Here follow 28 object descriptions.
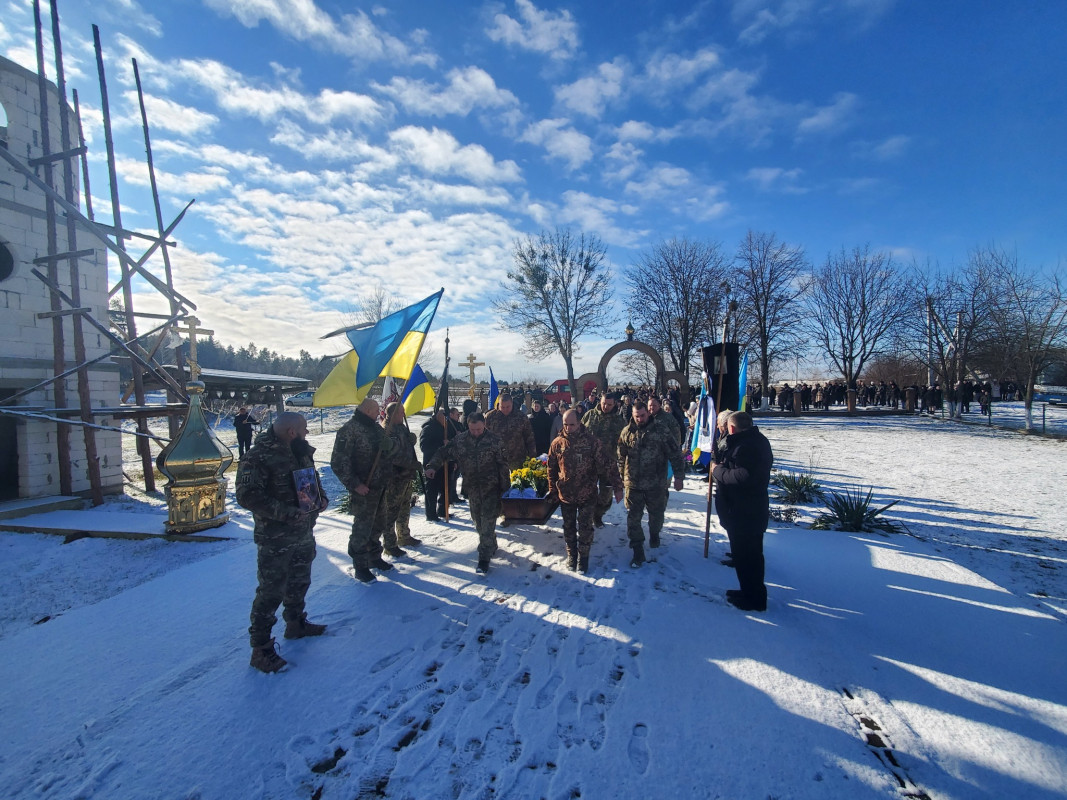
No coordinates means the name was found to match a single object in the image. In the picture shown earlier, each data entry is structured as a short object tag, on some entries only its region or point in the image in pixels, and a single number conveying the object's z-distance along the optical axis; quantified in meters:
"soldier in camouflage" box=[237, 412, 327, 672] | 3.58
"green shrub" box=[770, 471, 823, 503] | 8.54
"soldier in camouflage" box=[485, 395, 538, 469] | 8.38
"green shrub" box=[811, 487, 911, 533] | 6.84
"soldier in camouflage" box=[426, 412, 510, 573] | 5.67
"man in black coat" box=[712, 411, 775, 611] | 4.39
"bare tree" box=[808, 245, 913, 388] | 29.55
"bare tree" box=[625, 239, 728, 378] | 28.84
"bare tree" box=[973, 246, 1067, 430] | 17.08
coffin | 6.66
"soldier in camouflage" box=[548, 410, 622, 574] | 5.53
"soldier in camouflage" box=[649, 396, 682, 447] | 6.20
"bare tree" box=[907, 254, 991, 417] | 23.29
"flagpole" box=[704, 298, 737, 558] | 6.12
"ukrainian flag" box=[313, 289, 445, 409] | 5.75
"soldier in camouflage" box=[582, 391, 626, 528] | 7.95
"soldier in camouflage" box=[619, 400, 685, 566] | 5.94
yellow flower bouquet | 7.26
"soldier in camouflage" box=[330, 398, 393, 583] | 5.19
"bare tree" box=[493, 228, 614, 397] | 32.06
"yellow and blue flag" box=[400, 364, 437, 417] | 6.52
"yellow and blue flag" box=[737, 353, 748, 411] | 7.31
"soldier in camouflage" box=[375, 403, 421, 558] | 5.52
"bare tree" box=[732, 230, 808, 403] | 29.11
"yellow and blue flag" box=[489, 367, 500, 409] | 11.74
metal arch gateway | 23.30
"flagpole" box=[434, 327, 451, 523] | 7.89
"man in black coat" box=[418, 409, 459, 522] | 7.74
